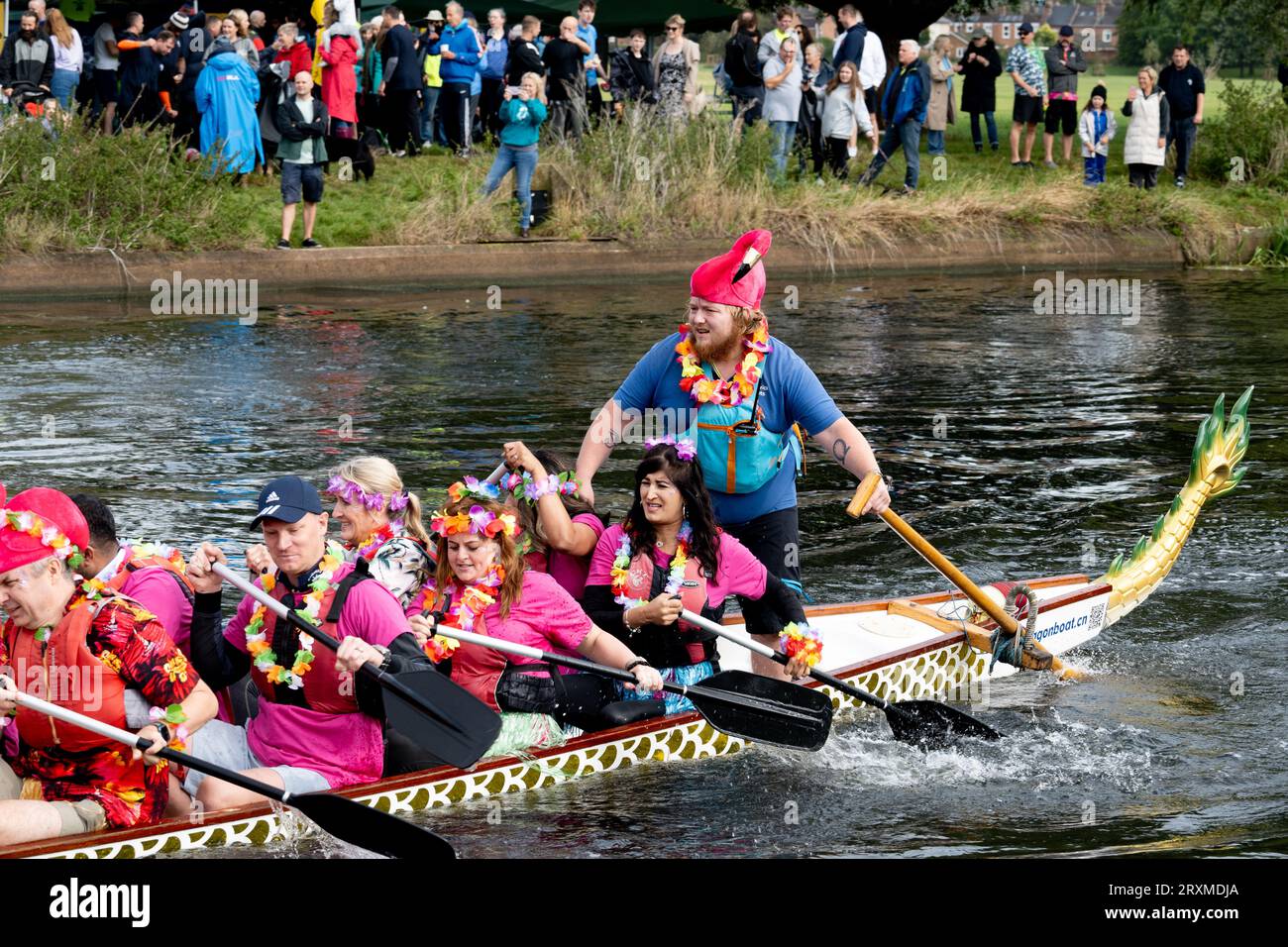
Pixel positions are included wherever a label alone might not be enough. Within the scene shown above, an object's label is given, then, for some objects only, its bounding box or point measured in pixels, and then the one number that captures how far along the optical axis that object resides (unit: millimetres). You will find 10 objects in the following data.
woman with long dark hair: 7305
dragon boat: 6453
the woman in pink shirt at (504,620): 6973
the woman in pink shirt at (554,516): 7438
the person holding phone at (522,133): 19500
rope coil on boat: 9047
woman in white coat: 23984
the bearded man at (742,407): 7496
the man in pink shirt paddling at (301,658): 6301
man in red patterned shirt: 5793
